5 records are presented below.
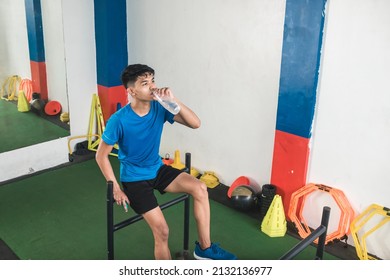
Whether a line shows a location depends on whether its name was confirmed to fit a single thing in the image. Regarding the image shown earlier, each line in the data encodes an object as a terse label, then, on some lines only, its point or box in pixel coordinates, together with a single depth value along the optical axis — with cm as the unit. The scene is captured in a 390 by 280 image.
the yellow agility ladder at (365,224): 359
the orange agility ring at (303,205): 378
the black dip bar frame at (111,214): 286
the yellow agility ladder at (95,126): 576
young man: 292
